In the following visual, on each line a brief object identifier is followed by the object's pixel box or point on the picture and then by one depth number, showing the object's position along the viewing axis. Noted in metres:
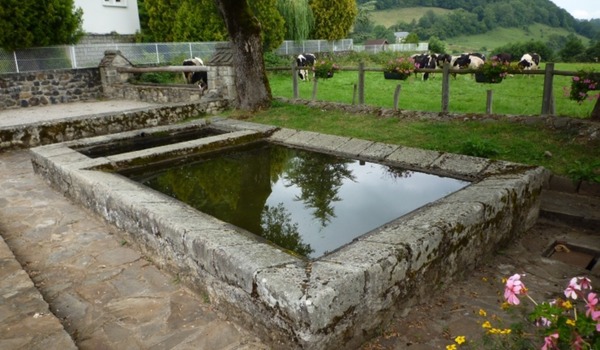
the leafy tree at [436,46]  42.20
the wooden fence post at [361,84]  9.02
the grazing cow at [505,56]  21.77
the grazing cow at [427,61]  20.59
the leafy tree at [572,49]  33.69
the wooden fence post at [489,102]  7.62
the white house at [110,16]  19.95
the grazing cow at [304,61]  18.27
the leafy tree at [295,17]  24.67
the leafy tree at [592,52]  29.77
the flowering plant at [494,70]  7.65
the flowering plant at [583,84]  6.64
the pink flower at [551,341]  1.67
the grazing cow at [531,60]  19.51
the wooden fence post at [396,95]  8.57
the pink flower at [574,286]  1.82
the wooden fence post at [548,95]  6.99
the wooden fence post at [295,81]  10.34
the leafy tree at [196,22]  19.84
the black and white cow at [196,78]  13.60
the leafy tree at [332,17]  27.97
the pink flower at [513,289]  1.81
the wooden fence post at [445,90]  7.97
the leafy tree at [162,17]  20.69
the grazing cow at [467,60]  19.66
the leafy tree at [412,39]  47.38
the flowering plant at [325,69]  10.17
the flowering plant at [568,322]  1.67
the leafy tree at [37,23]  13.20
